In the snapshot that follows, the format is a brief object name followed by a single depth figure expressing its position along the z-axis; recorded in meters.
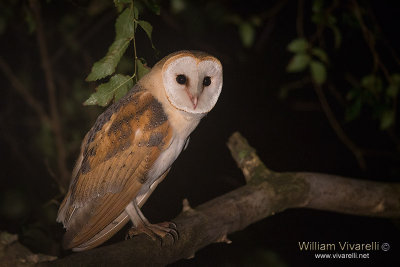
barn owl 4.63
